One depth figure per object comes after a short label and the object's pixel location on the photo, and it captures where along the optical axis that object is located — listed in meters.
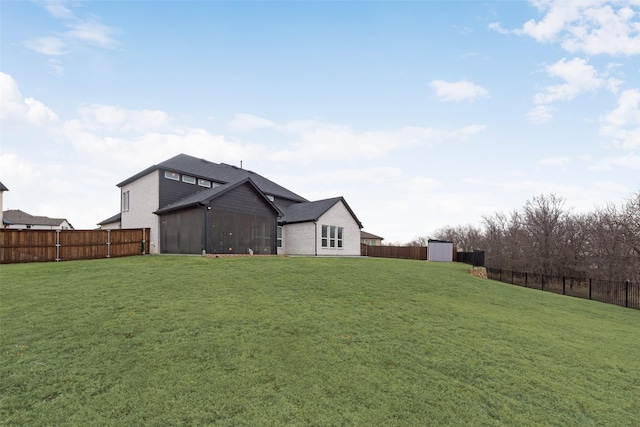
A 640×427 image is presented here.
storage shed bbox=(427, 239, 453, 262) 34.97
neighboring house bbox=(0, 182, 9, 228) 23.31
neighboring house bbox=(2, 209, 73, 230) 48.66
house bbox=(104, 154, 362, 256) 19.17
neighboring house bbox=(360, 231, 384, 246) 65.08
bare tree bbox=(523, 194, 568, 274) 28.39
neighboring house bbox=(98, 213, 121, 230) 31.02
